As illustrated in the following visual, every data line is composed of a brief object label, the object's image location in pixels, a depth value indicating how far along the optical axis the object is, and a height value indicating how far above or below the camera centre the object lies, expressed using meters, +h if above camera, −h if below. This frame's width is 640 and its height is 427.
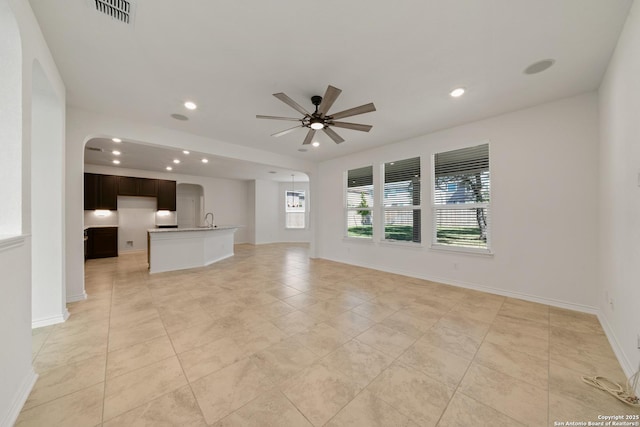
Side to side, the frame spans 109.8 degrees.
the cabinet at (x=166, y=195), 7.94 +0.70
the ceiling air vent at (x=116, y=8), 1.72 +1.63
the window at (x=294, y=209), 10.52 +0.21
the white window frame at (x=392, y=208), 4.63 +0.09
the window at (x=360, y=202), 5.68 +0.27
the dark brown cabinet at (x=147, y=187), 7.52 +0.94
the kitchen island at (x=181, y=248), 4.98 -0.80
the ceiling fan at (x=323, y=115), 2.35 +1.18
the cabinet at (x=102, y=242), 6.68 -0.82
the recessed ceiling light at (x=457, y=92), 2.87 +1.57
